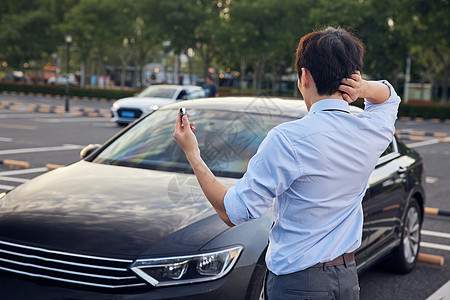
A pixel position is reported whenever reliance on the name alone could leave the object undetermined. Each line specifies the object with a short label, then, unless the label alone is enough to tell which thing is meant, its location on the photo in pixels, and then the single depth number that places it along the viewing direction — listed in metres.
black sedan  2.95
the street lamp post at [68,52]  27.02
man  1.90
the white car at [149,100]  20.56
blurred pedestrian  17.90
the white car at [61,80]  71.30
